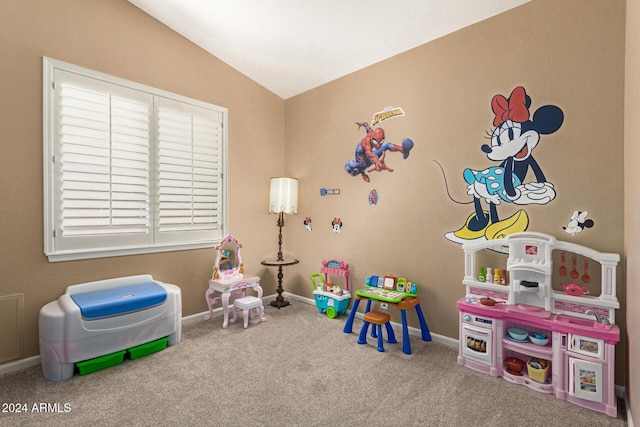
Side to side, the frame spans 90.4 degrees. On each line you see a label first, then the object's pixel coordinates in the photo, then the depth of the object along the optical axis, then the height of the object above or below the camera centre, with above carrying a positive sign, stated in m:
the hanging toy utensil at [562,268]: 2.24 -0.38
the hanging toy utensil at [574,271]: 2.19 -0.39
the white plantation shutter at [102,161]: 2.59 +0.46
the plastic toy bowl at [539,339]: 2.14 -0.85
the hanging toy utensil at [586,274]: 2.15 -0.40
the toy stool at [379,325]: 2.65 -0.96
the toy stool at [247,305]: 3.16 -0.93
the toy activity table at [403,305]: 2.63 -0.79
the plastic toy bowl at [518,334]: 2.21 -0.84
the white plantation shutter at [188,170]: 3.16 +0.45
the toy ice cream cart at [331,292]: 3.43 -0.87
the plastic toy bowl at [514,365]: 2.20 -1.05
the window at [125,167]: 2.56 +0.43
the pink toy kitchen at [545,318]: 1.91 -0.69
